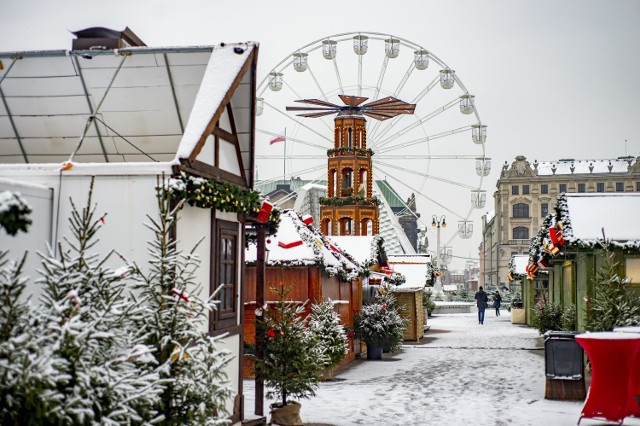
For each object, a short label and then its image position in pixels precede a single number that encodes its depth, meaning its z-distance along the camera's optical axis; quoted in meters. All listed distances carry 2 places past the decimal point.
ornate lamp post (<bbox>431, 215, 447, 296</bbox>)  49.87
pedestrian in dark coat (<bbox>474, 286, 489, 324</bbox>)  39.34
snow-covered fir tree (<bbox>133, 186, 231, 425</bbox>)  6.46
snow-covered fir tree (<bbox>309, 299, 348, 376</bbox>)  16.08
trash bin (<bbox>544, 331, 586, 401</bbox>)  13.87
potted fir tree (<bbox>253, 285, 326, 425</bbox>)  11.68
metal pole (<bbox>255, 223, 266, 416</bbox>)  11.98
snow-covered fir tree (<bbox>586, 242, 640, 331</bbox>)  13.95
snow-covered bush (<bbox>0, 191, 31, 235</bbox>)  5.18
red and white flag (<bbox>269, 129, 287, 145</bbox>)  33.20
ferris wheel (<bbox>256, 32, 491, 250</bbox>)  31.64
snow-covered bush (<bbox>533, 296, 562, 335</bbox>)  23.39
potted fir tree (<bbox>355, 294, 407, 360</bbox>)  21.86
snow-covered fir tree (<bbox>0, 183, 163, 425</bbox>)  5.05
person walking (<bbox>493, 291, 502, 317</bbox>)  49.47
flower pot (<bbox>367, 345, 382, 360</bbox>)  22.19
